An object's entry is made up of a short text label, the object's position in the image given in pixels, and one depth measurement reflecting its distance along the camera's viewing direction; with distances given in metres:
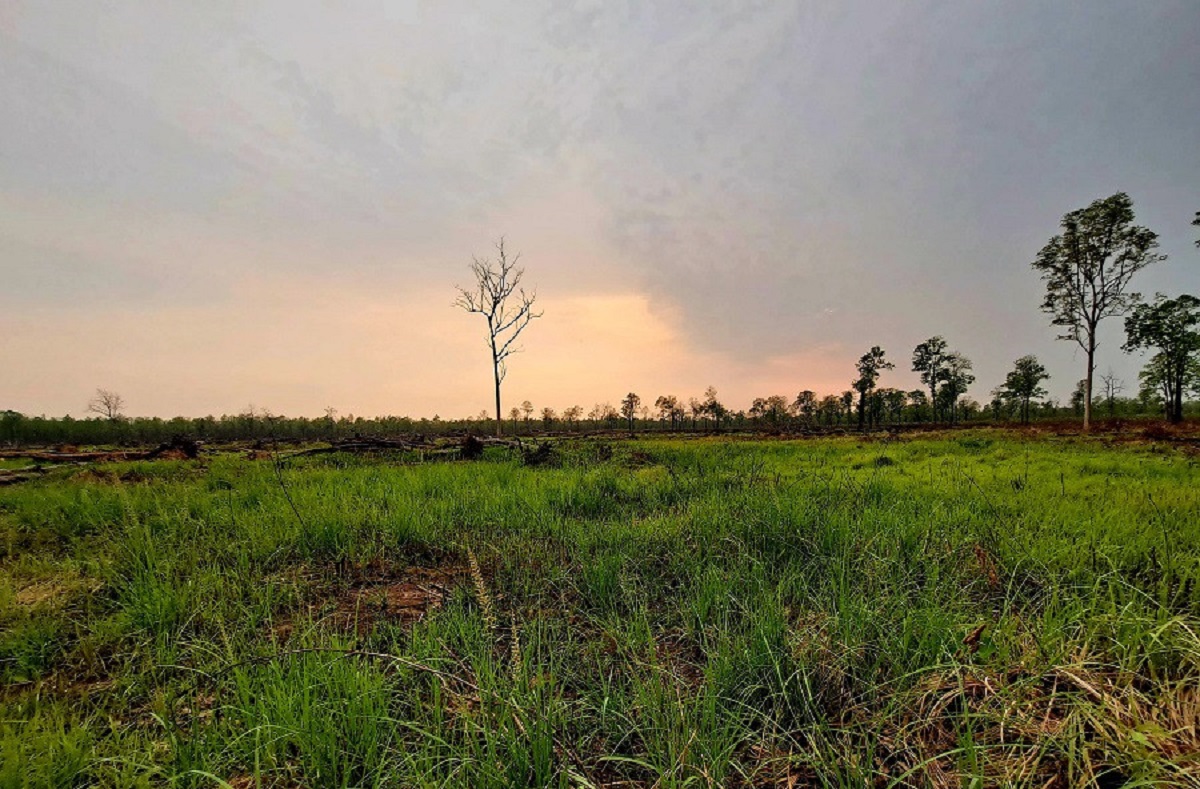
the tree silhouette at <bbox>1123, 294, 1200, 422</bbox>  36.12
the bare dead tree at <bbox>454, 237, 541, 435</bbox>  30.67
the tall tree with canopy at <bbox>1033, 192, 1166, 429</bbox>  31.19
